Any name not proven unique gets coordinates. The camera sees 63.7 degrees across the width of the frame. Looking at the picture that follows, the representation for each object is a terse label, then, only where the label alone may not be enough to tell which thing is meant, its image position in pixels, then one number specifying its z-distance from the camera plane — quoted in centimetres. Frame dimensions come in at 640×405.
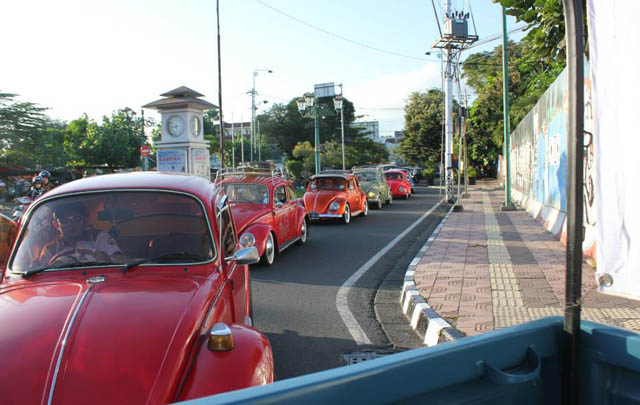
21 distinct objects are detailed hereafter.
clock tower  2030
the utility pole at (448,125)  2291
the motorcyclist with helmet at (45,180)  916
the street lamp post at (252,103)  6679
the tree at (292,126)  7375
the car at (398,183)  2828
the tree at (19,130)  2884
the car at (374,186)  2222
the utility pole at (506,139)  1838
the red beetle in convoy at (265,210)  923
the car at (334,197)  1566
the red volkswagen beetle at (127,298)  242
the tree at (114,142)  4941
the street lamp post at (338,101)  3092
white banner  229
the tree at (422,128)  5288
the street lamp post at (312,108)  2674
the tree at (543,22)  582
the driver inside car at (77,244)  344
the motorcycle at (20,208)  530
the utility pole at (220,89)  2199
